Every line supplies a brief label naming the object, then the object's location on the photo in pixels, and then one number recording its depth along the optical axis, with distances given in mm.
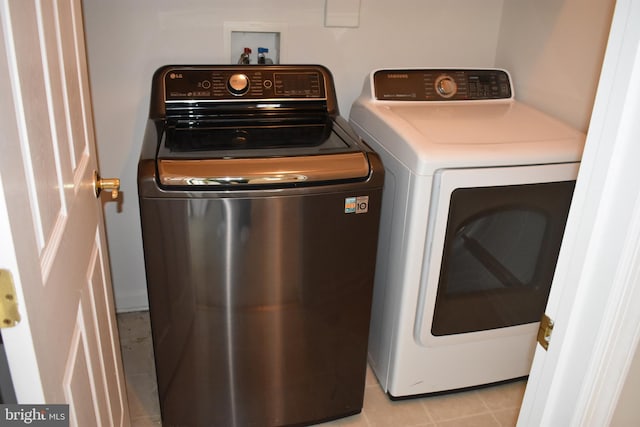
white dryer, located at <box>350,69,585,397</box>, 1602
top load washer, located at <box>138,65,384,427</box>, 1432
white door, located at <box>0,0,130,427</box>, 658
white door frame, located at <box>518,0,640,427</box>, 676
